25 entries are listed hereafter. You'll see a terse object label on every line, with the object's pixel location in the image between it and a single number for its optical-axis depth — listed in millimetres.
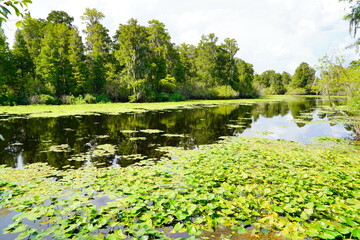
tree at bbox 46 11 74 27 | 49031
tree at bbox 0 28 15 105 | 31812
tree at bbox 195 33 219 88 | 59062
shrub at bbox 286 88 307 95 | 96175
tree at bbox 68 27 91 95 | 37969
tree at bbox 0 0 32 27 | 1958
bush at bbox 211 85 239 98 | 57678
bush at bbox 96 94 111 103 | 38512
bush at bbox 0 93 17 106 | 30388
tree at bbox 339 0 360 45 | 12305
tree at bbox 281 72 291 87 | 116562
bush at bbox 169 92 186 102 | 46206
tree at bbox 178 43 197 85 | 61375
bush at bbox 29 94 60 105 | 32297
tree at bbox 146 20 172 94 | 44281
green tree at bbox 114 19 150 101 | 38312
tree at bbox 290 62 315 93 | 95688
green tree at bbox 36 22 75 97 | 35469
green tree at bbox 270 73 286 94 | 105188
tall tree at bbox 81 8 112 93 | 40906
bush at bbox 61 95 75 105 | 35250
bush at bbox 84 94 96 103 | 36750
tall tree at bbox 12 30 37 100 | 33219
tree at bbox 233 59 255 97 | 65438
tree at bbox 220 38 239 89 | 63000
